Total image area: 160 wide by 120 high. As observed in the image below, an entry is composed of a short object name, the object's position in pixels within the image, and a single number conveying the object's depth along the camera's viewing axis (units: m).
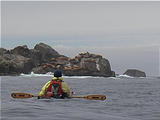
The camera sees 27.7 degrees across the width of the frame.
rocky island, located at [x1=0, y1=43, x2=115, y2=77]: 101.19
